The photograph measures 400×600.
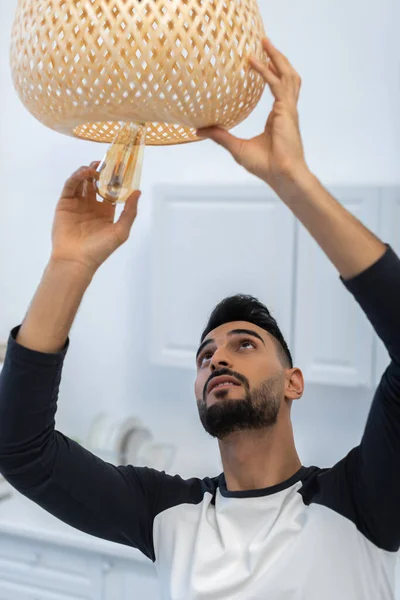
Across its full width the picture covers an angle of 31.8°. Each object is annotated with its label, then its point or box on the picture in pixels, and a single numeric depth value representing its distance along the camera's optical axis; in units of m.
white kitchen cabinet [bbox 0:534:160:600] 2.19
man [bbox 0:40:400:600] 0.87
